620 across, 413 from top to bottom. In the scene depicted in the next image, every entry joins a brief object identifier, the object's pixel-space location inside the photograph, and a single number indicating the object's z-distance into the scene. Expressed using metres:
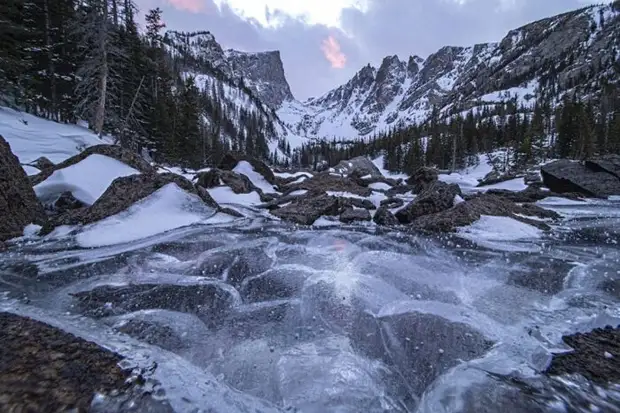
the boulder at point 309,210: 9.00
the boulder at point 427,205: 9.14
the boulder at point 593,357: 2.29
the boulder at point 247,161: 18.98
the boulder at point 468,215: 7.83
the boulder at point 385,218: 8.89
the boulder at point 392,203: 11.96
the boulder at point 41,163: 10.33
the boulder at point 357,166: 33.77
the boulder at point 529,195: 14.26
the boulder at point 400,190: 18.28
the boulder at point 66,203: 7.84
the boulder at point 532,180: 20.28
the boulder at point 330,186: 16.02
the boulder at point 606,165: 16.70
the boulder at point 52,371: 1.66
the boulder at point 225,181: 14.07
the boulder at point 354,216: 9.30
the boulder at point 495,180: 23.77
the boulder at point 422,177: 18.92
